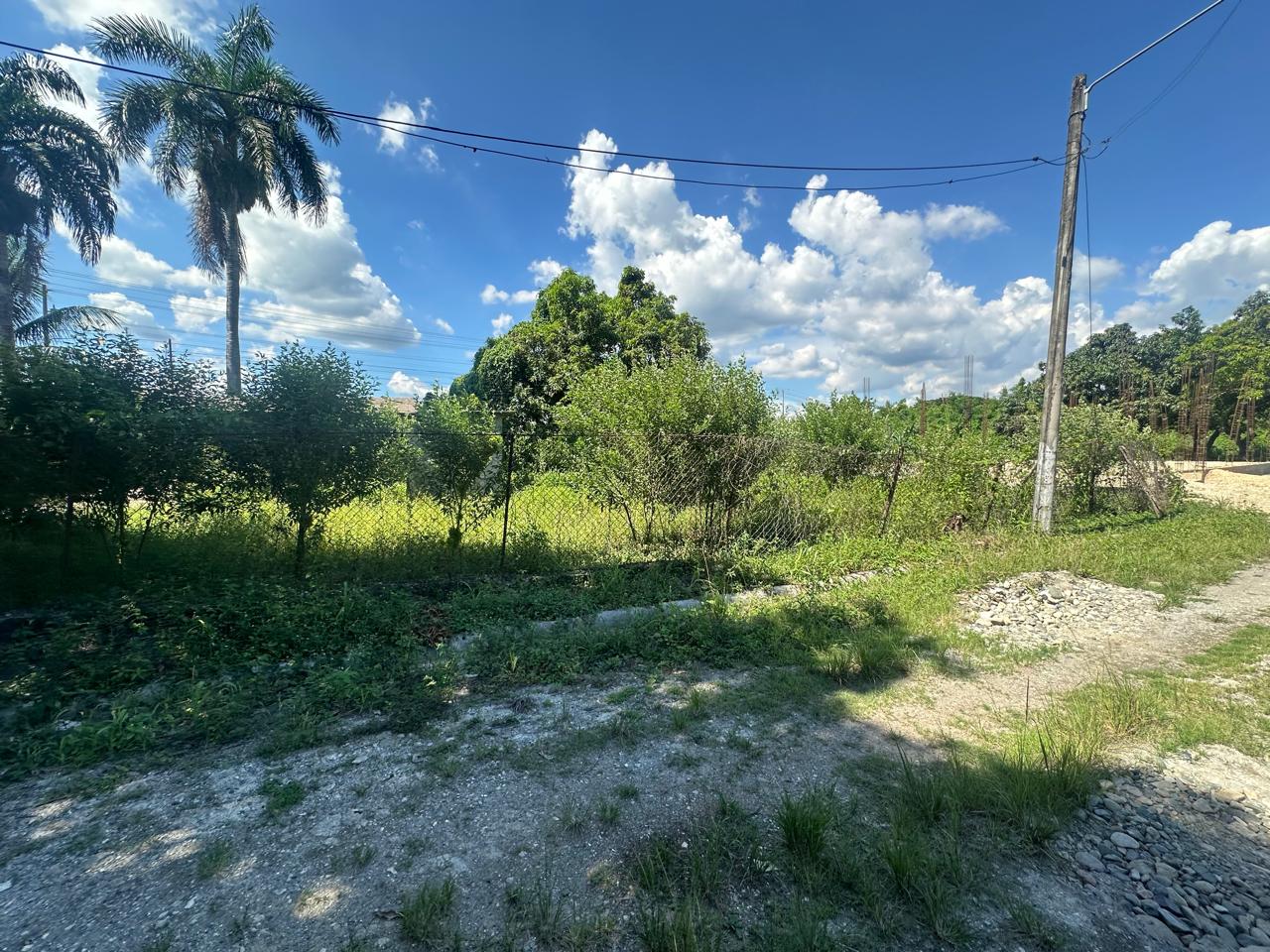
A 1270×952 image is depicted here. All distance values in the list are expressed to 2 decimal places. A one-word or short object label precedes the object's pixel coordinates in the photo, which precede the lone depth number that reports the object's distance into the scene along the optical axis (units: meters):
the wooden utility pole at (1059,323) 8.07
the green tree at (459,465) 6.45
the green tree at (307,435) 4.80
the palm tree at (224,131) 12.34
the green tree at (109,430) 3.98
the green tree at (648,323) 19.36
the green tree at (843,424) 12.39
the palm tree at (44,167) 12.23
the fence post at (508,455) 5.76
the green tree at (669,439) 6.57
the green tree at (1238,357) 25.22
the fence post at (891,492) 8.15
